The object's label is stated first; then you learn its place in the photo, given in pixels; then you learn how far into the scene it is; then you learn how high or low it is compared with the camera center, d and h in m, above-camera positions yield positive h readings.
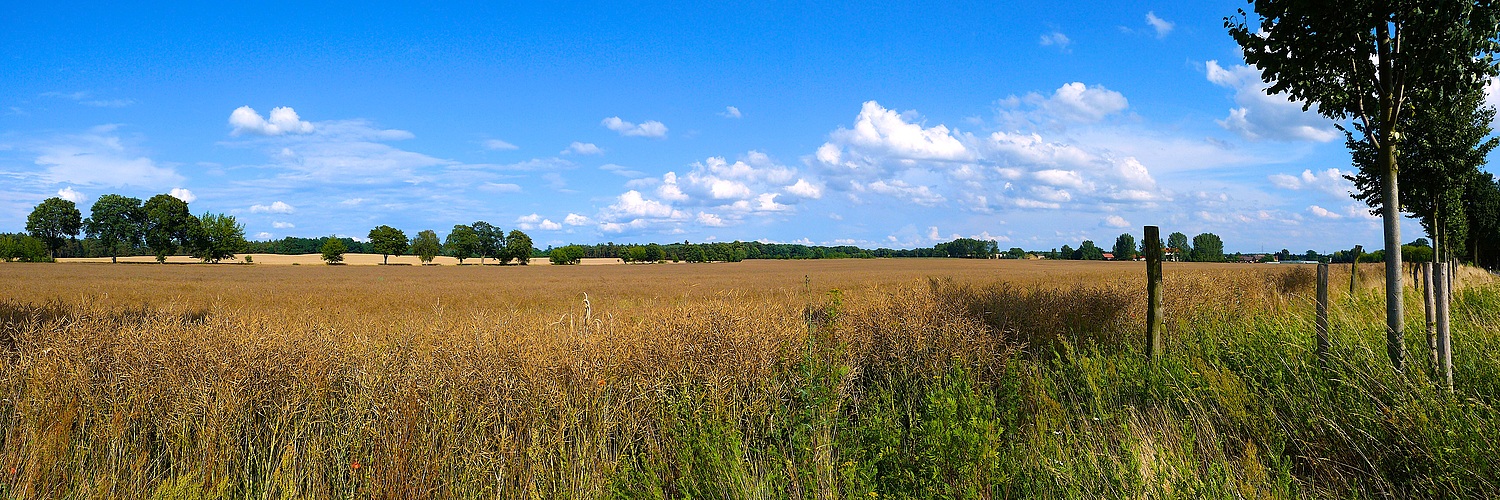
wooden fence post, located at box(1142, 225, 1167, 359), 8.51 -0.39
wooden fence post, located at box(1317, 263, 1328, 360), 6.65 -0.50
